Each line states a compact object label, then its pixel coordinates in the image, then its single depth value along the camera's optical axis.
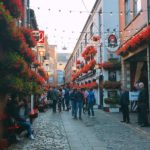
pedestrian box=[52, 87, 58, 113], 27.48
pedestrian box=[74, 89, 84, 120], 21.70
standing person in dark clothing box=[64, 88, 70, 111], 29.69
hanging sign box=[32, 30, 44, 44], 24.55
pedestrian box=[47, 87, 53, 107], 29.05
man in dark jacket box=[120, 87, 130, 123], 19.12
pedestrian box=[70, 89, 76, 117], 22.28
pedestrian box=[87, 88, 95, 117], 23.27
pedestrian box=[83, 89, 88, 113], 26.81
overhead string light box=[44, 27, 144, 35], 22.36
